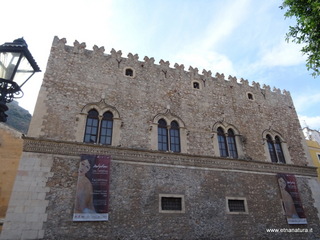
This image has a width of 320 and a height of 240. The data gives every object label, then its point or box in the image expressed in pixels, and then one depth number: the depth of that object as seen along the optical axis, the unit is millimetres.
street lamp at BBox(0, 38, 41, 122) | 3561
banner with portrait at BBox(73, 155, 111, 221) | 8055
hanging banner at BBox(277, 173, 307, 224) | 10961
